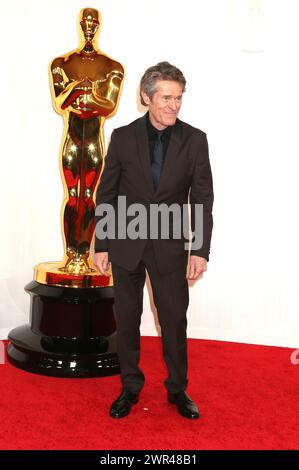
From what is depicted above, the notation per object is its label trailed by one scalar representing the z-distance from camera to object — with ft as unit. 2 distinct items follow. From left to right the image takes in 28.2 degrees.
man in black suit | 7.31
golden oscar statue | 9.41
